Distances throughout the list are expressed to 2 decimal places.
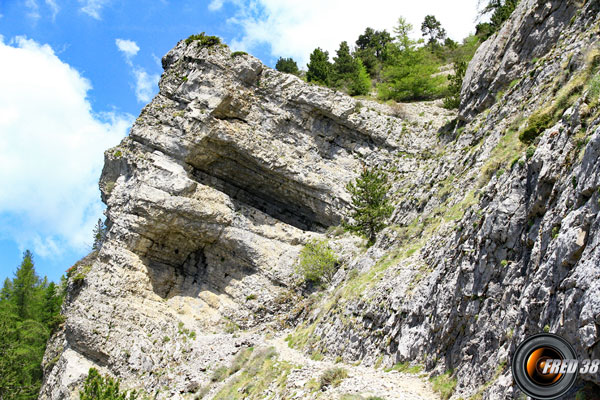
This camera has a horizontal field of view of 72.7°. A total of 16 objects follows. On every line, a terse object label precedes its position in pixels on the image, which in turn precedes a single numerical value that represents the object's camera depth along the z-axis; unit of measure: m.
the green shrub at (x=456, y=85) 41.12
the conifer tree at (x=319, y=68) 56.16
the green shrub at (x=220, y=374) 25.62
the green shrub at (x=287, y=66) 65.25
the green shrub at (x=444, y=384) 11.84
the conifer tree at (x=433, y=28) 77.31
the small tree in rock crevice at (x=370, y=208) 31.36
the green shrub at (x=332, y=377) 13.97
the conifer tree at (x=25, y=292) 46.88
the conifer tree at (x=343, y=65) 58.50
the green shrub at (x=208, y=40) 40.97
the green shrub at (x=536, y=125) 14.64
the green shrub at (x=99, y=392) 18.72
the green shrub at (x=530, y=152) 13.12
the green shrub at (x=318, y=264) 33.88
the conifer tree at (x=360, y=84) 50.50
